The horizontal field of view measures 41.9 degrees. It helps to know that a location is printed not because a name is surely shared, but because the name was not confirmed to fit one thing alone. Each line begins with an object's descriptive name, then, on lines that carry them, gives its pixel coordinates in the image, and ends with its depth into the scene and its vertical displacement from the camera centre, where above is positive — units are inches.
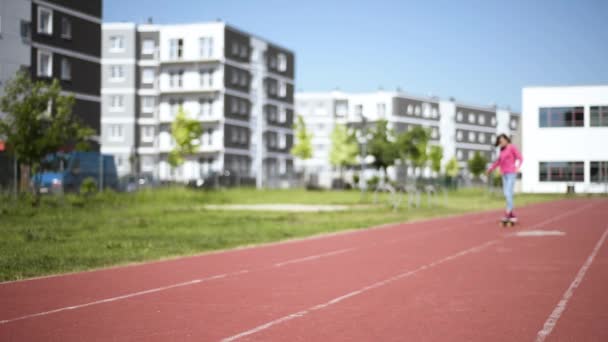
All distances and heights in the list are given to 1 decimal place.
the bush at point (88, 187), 1205.7 -14.6
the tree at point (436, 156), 4001.0 +120.6
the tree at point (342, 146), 3442.4 +145.3
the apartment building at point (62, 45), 1739.7 +320.6
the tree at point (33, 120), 1002.1 +73.8
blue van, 1464.1 +9.1
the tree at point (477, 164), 3691.4 +75.8
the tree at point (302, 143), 3132.4 +143.8
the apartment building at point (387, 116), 4311.0 +362.3
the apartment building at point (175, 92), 2844.5 +315.6
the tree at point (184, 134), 2444.6 +137.3
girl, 738.8 +15.5
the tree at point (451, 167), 4404.0 +73.5
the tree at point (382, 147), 3147.1 +129.9
